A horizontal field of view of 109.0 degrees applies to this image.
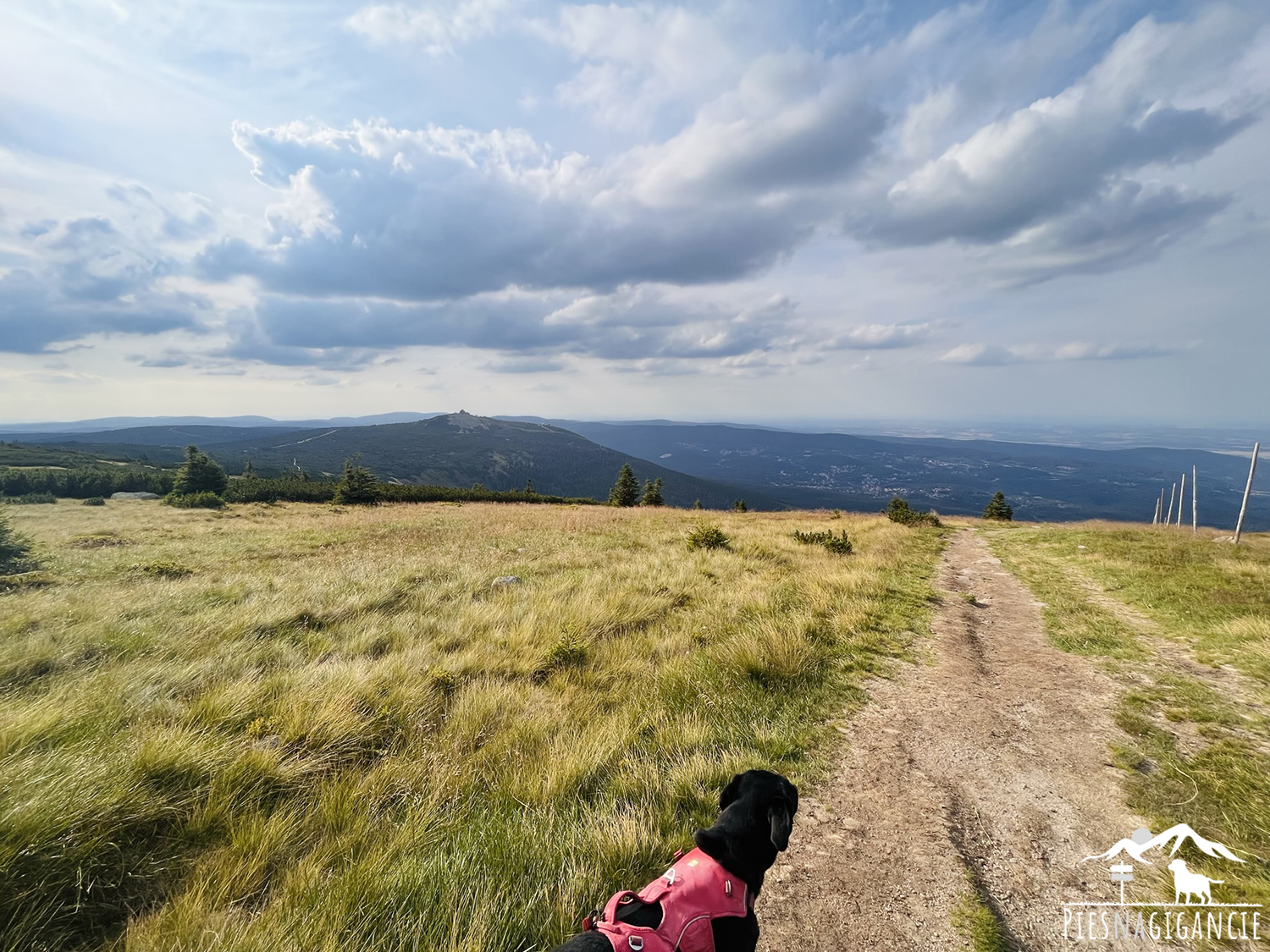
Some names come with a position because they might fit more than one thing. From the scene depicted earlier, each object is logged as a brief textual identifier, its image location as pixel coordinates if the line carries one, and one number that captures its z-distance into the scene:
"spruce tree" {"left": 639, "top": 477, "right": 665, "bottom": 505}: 42.75
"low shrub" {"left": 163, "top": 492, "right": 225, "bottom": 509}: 28.41
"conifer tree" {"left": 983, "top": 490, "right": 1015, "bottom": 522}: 32.56
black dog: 2.32
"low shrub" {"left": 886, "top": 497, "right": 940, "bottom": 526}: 22.39
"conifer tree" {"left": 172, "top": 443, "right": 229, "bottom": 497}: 31.52
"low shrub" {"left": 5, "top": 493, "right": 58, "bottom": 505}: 28.25
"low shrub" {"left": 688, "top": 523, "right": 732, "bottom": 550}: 14.64
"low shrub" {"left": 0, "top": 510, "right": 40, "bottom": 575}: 10.05
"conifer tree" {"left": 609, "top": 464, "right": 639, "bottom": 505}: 42.00
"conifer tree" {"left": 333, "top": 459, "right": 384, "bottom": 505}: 33.31
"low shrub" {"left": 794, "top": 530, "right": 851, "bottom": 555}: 14.56
